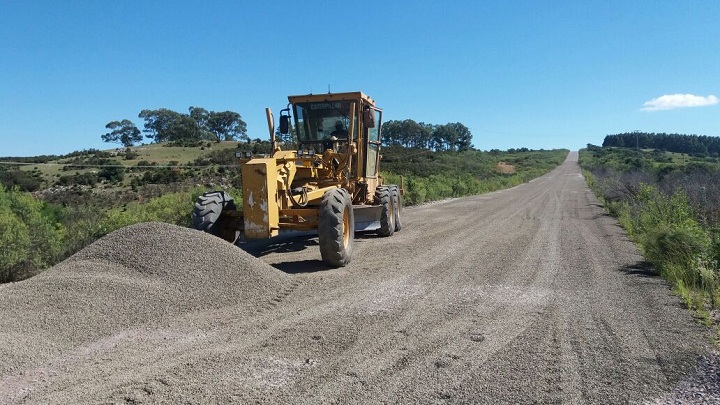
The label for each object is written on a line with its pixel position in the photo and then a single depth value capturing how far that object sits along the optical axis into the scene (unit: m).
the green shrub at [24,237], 7.28
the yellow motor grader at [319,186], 8.07
